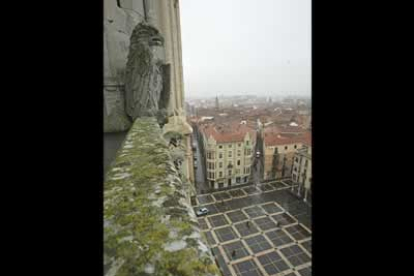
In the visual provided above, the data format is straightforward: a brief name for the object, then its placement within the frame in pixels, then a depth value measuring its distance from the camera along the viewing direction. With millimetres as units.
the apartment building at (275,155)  55398
